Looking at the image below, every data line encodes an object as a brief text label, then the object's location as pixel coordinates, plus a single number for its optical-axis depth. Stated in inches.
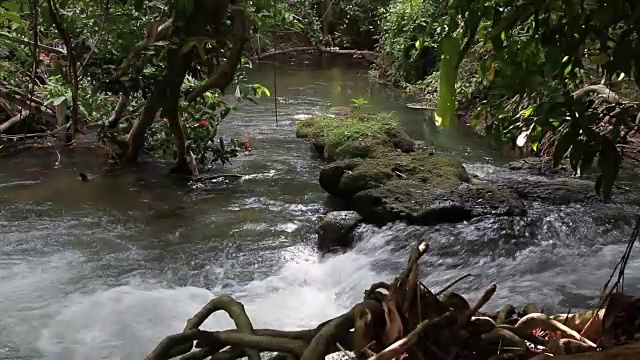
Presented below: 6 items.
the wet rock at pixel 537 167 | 254.7
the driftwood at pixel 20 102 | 261.0
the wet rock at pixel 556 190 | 213.2
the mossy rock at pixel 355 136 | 264.5
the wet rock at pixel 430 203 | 194.1
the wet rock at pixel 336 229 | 190.1
